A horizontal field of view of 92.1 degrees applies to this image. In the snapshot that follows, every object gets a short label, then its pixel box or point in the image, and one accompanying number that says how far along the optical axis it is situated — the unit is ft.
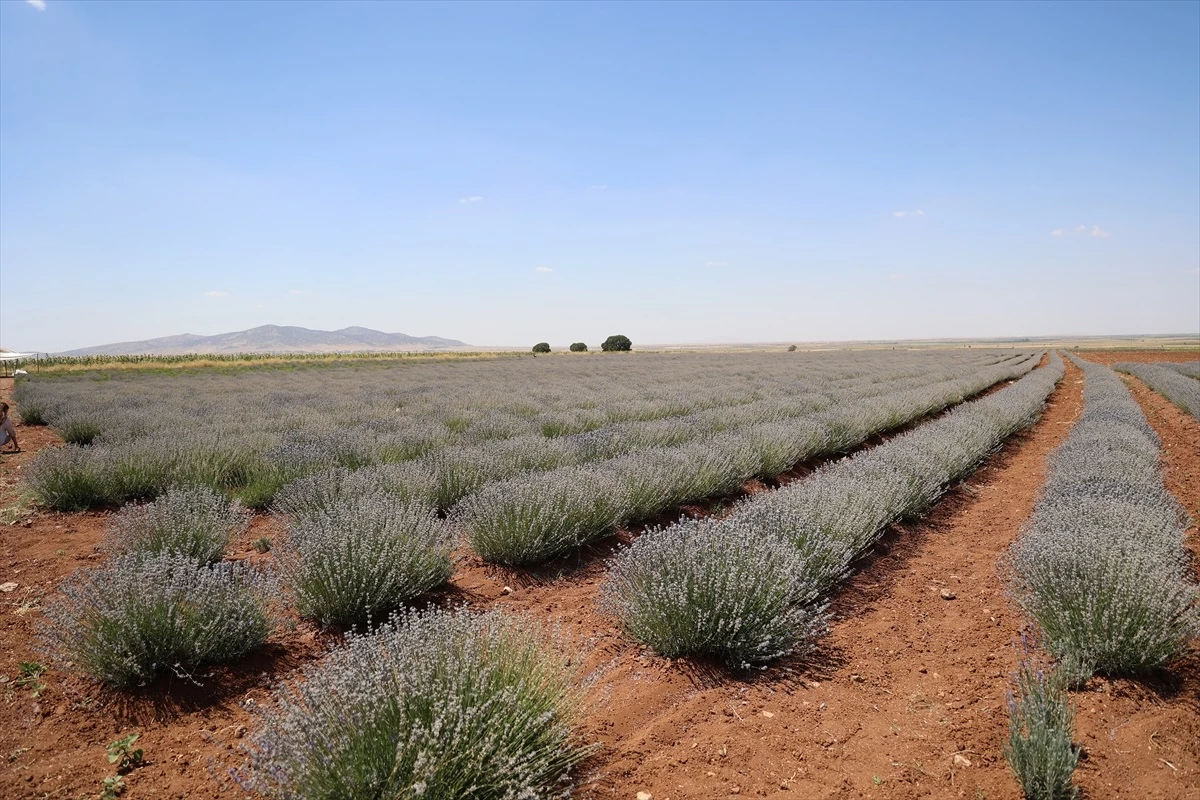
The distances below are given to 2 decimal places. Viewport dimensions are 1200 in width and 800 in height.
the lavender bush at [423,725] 5.76
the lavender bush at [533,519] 14.02
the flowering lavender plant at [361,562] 10.76
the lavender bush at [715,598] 9.63
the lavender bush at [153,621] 8.68
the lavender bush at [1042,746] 6.35
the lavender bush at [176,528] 12.63
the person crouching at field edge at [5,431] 26.58
